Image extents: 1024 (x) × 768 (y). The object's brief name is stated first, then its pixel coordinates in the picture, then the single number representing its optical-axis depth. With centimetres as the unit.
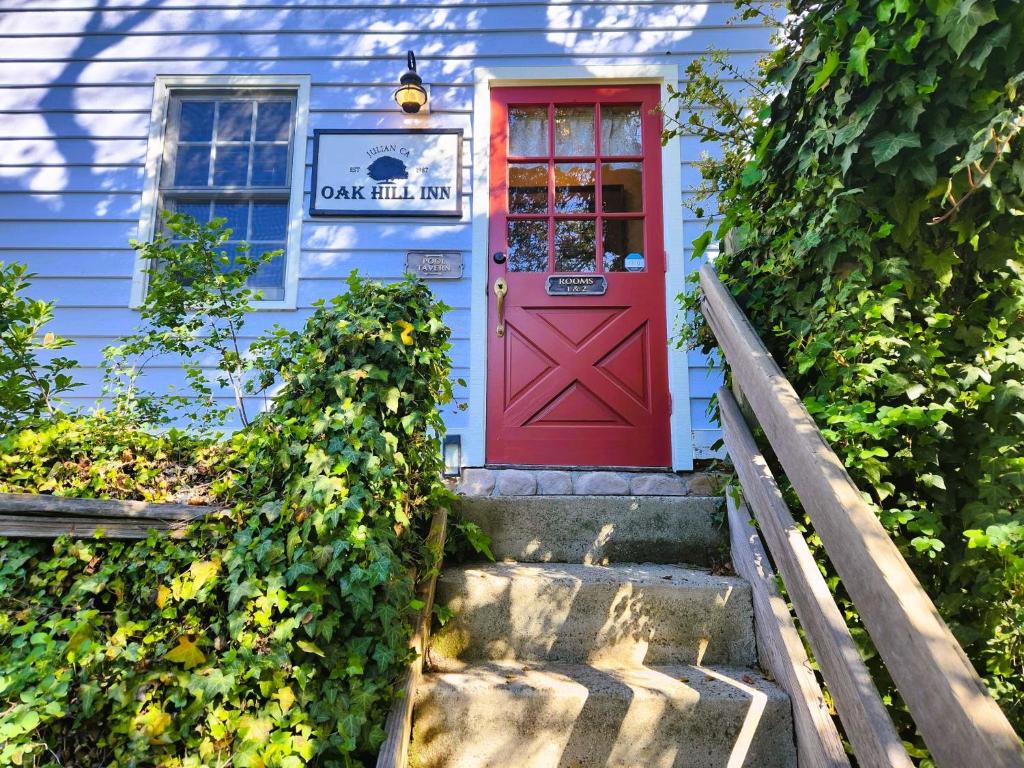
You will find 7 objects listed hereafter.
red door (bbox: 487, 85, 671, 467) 304
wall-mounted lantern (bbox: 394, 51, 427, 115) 321
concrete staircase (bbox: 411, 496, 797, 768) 143
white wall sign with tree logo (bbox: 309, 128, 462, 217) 323
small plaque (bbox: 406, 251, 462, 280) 318
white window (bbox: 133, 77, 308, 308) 335
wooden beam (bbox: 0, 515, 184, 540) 149
